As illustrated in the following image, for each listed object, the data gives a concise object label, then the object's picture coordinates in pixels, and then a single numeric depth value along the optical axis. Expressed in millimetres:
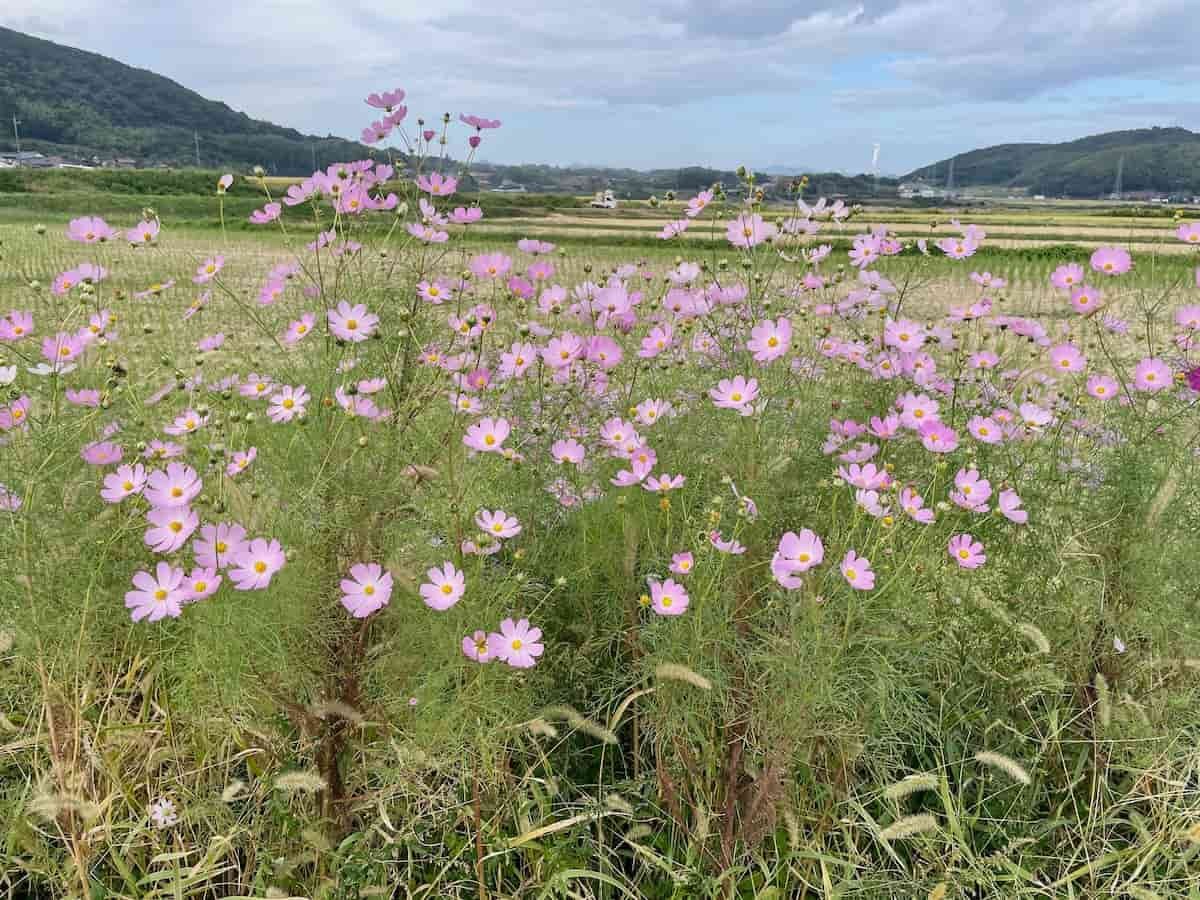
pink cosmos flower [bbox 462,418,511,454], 1782
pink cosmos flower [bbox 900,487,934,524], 1541
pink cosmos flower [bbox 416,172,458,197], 1995
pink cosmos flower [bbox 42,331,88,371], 1701
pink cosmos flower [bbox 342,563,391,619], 1411
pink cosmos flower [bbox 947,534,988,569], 1599
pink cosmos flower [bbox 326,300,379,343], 1669
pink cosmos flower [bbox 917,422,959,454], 1823
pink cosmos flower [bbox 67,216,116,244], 2039
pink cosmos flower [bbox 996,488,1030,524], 1658
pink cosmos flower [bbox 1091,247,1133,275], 2189
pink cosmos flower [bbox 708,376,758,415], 1709
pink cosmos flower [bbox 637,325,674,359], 2049
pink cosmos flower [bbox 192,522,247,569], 1360
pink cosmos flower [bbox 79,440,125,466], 1692
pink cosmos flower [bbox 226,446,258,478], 1579
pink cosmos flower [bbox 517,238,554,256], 2379
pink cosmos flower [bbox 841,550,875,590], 1347
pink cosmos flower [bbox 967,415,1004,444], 1870
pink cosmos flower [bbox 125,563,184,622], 1332
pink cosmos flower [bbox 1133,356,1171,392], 1904
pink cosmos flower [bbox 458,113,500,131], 2107
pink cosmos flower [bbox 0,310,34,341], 1861
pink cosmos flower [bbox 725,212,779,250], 2078
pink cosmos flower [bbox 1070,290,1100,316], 2176
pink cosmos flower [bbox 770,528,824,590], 1450
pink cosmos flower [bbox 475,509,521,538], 1596
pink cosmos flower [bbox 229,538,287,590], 1331
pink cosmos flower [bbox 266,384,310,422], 1676
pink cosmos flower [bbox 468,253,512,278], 2246
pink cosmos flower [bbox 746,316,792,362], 1816
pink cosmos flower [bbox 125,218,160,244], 2070
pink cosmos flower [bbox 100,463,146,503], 1558
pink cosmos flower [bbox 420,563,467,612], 1392
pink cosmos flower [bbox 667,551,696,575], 1516
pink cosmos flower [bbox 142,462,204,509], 1499
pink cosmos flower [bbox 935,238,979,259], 2246
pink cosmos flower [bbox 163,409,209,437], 1719
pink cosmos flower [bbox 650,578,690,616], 1432
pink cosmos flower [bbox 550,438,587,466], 1901
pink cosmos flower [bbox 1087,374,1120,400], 2201
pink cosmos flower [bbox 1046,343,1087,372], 2223
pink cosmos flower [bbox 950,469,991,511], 1654
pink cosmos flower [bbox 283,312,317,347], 1799
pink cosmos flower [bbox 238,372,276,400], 1802
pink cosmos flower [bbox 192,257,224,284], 2025
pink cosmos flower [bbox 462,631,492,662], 1399
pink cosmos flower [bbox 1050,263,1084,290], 2287
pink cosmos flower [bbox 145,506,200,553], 1443
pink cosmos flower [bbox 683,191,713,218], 2203
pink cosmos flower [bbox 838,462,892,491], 1537
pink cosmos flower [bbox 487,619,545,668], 1396
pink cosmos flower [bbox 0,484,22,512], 1568
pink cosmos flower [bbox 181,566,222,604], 1310
